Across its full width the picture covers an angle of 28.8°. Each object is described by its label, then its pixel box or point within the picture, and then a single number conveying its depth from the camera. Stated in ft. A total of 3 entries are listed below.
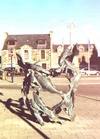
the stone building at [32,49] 126.42
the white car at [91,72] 108.91
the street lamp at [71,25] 69.84
